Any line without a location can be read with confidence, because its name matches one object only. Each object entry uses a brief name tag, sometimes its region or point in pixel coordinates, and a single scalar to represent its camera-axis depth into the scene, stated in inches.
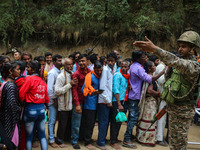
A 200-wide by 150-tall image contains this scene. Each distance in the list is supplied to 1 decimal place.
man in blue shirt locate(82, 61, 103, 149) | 169.6
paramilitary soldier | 102.0
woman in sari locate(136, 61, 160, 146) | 193.9
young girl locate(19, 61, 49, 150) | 141.5
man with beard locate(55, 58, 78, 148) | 171.6
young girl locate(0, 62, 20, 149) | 129.5
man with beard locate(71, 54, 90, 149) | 177.3
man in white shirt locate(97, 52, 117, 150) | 173.2
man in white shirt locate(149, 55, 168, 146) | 199.3
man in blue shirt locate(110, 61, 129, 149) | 181.3
